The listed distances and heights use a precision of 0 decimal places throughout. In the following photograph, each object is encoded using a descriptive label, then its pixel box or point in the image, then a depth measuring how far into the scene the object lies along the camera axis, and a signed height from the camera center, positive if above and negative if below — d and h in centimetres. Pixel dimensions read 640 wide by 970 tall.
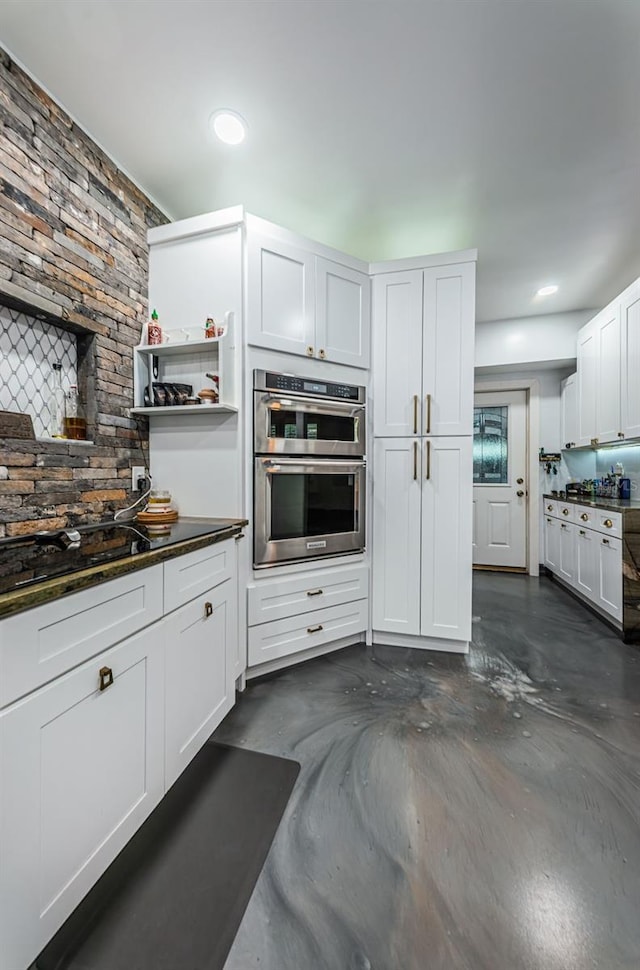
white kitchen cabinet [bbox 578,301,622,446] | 310 +95
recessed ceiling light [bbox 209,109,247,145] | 177 +172
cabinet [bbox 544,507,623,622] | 271 -63
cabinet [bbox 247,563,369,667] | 206 -76
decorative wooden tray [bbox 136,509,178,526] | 180 -18
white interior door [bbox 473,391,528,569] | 447 +6
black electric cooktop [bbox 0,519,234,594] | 90 -21
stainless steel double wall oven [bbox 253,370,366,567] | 204 +8
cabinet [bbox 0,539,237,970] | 76 -69
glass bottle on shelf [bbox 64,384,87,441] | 175 +29
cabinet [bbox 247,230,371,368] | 205 +105
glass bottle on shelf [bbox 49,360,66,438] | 170 +34
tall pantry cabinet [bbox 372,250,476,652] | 234 +20
